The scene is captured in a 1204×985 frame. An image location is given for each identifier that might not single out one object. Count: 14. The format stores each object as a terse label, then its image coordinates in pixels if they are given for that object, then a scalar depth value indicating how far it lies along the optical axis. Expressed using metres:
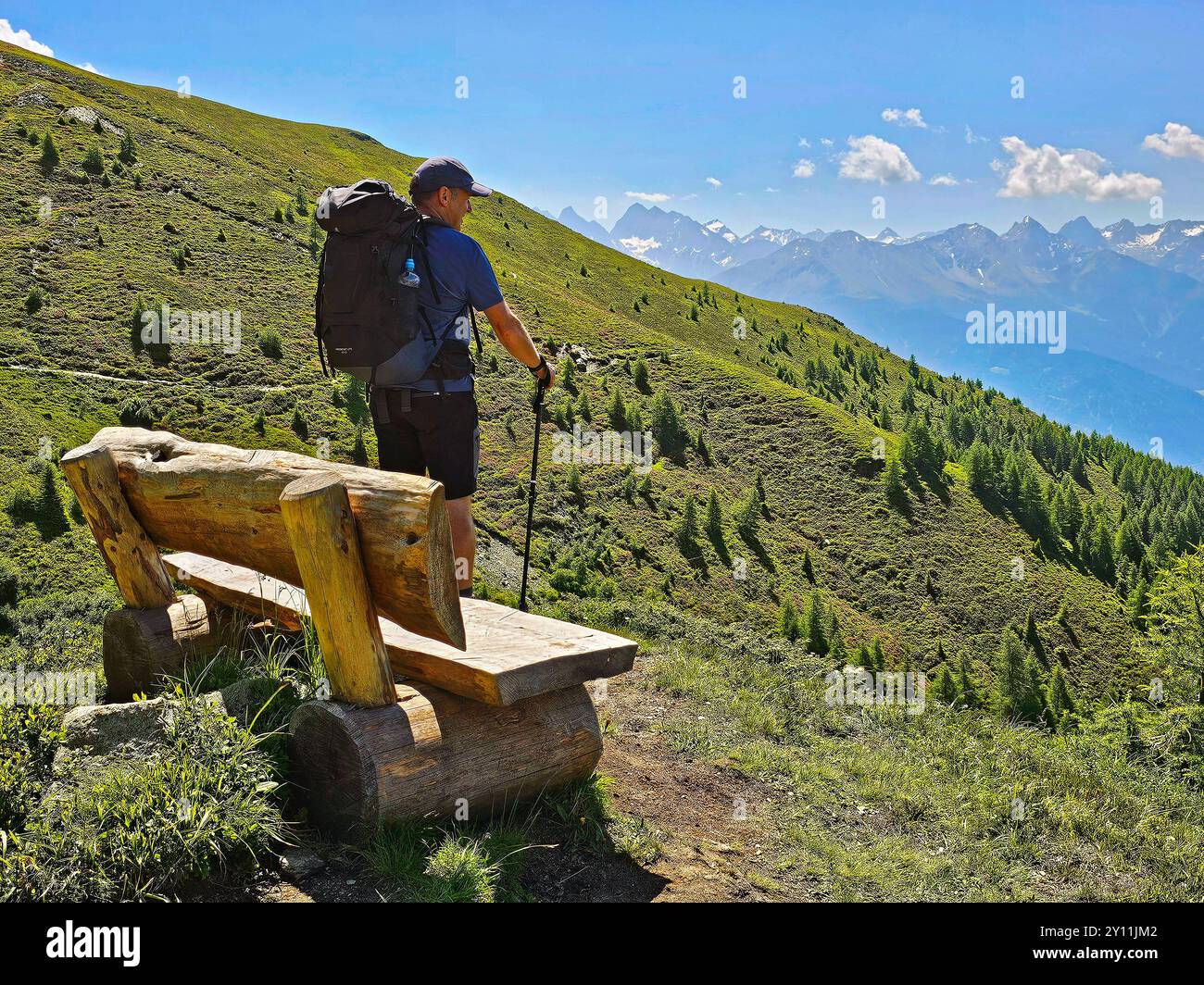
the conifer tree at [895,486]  44.25
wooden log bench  4.62
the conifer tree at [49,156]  38.06
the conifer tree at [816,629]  31.09
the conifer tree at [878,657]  33.81
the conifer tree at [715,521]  34.78
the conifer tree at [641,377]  44.91
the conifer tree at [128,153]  42.22
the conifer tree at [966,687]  31.77
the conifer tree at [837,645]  30.14
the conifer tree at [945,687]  33.34
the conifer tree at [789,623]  32.19
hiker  6.34
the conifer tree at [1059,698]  36.62
